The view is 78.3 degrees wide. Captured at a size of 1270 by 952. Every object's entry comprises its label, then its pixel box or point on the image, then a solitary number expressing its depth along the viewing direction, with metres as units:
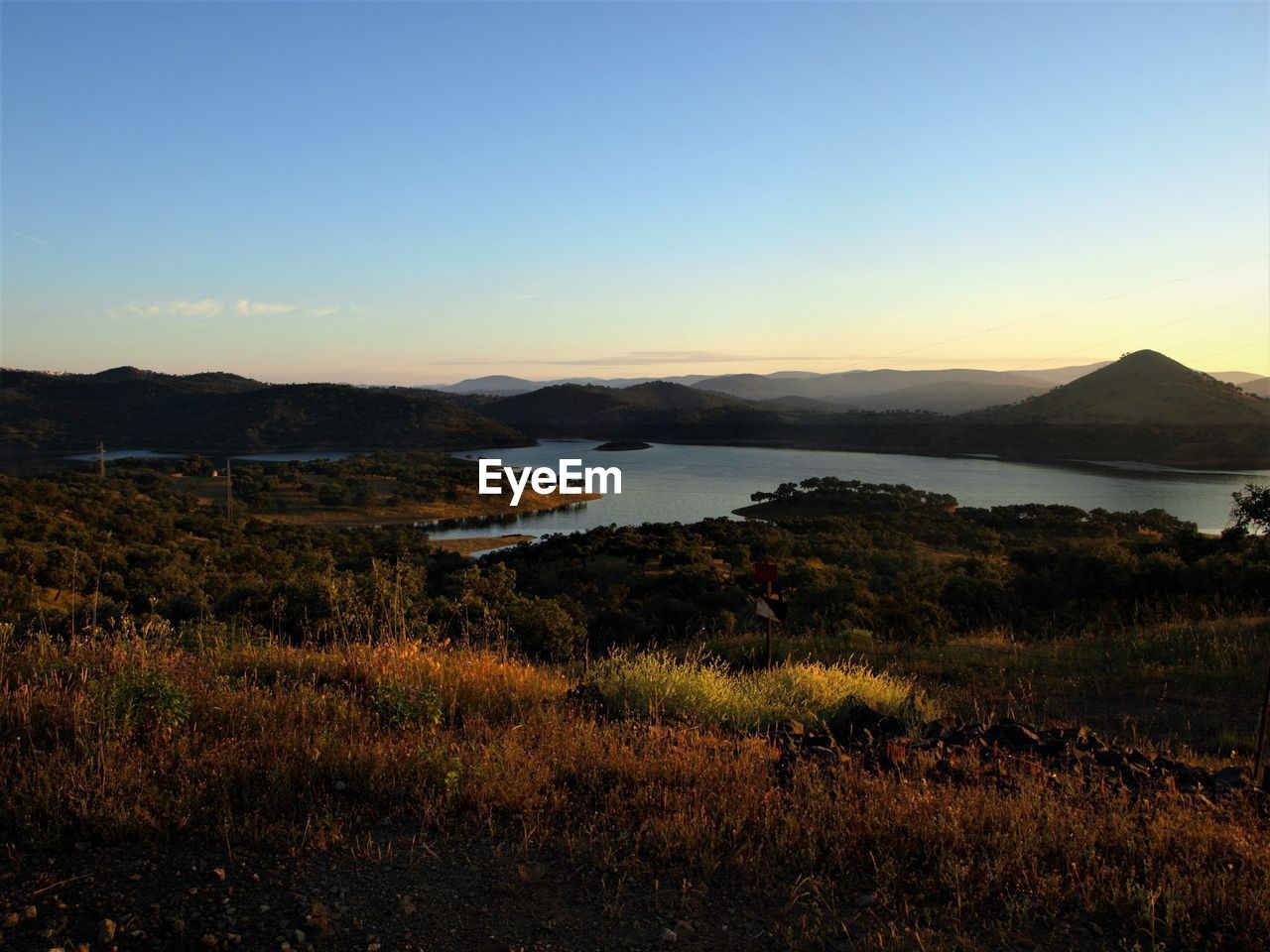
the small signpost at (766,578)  5.49
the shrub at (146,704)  3.69
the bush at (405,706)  4.10
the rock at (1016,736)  4.24
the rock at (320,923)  2.40
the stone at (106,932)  2.31
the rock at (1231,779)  3.78
